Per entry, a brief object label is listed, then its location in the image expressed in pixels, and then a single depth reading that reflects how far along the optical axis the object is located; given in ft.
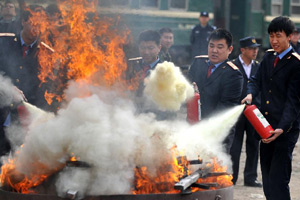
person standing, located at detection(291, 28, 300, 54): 46.57
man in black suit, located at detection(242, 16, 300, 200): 27.09
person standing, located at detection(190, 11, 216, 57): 79.30
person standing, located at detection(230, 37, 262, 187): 39.48
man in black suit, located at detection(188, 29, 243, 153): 31.78
